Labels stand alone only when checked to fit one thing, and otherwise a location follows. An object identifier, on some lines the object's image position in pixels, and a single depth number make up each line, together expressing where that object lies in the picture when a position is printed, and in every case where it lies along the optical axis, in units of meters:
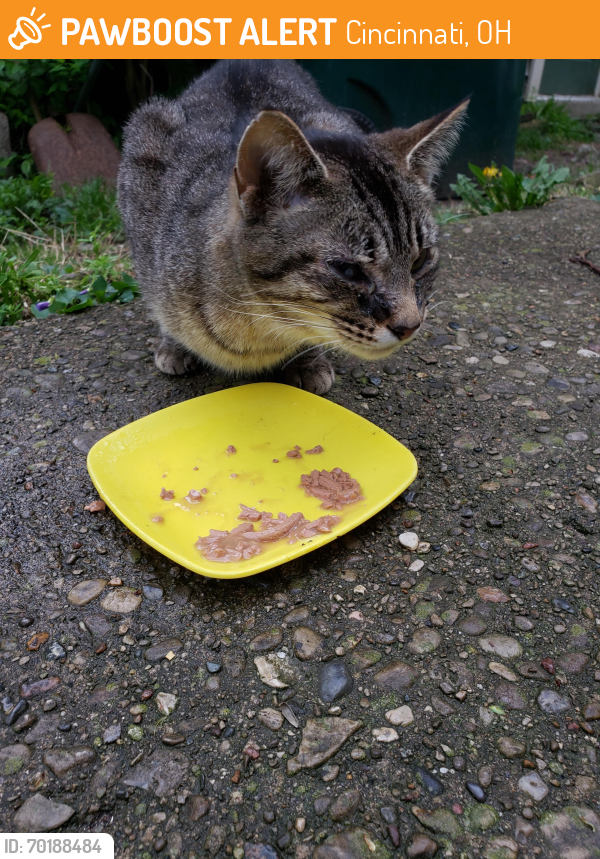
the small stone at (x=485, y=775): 0.23
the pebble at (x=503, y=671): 0.27
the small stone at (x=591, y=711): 0.25
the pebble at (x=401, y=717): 0.25
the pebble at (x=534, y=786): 0.23
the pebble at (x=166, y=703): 0.26
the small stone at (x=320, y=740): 0.24
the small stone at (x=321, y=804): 0.23
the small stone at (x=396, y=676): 0.26
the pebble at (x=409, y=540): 0.33
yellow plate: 0.31
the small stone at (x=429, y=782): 0.23
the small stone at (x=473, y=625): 0.29
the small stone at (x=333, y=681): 0.26
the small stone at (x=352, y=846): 0.21
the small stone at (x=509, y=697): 0.26
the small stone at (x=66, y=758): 0.24
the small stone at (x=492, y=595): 0.30
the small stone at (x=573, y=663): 0.27
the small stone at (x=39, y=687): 0.26
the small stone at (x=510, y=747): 0.24
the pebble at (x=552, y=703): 0.25
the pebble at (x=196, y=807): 0.22
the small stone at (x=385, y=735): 0.25
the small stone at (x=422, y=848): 0.21
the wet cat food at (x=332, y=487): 0.33
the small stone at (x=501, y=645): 0.28
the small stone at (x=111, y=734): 0.25
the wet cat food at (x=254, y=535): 0.30
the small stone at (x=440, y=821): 0.22
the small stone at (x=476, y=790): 0.23
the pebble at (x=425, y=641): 0.28
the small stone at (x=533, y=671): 0.27
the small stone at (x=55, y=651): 0.27
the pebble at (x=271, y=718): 0.25
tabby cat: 0.32
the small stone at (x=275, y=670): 0.27
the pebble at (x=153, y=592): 0.30
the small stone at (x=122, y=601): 0.30
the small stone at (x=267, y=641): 0.28
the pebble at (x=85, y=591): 0.30
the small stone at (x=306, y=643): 0.28
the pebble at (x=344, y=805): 0.22
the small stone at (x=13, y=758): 0.24
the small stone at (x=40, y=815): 0.22
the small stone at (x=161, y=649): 0.28
